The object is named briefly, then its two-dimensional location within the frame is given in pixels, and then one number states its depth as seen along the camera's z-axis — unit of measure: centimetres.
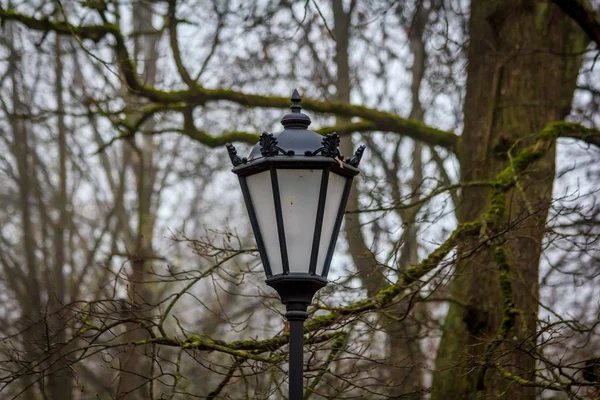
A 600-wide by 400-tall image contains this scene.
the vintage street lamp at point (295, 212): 632
